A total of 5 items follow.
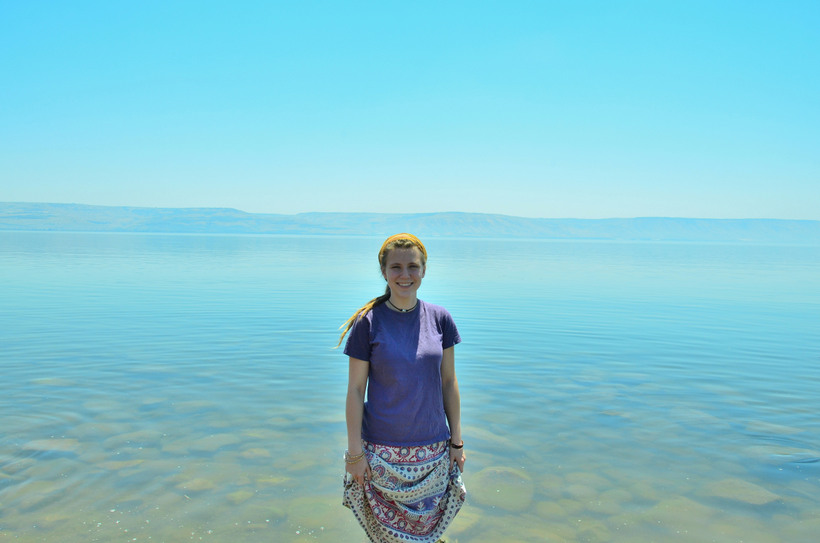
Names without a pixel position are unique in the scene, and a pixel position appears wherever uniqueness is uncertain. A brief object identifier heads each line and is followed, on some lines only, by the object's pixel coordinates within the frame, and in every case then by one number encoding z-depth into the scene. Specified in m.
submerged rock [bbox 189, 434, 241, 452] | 6.86
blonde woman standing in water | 3.49
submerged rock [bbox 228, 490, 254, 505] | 5.63
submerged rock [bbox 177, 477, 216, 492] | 5.82
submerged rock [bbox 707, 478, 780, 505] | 5.88
